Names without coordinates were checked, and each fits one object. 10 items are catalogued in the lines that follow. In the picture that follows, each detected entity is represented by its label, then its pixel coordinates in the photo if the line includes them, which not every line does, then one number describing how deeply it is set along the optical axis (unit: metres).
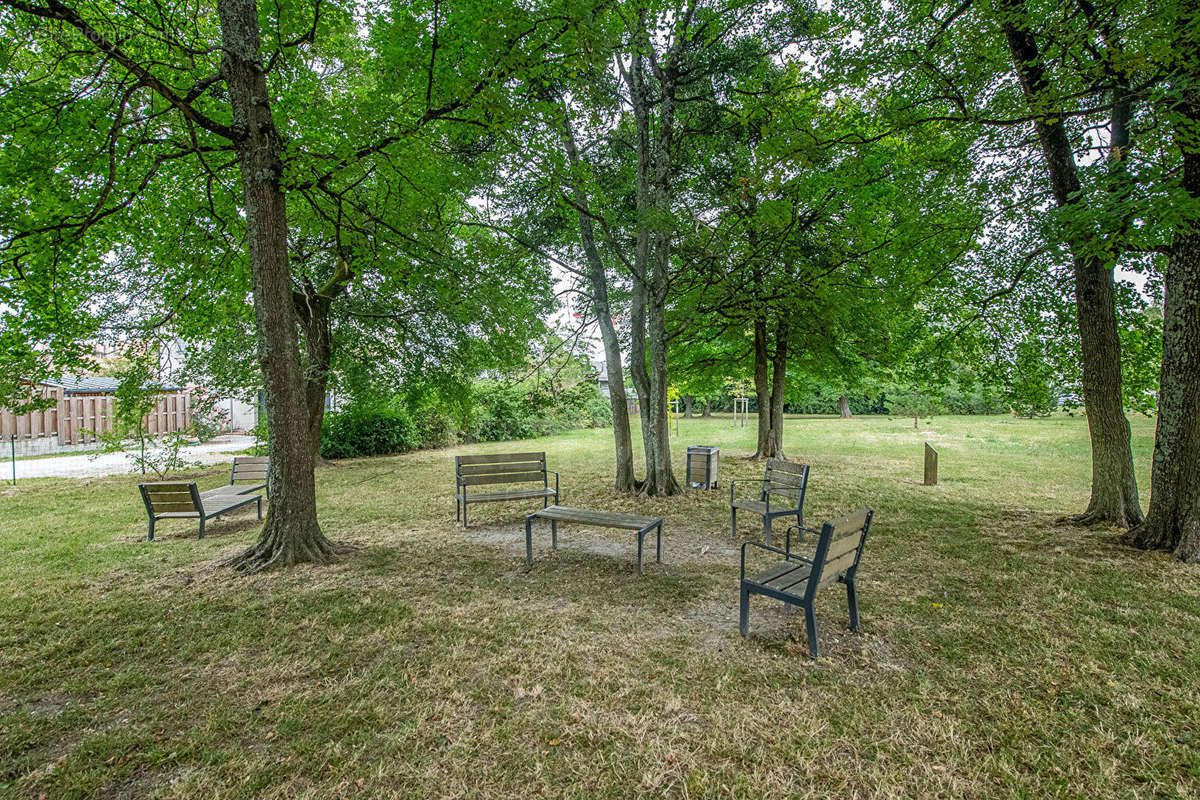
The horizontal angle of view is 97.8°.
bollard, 11.07
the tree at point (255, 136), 5.13
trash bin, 10.46
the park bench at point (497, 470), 8.09
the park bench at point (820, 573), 3.54
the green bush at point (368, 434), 17.09
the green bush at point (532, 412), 10.63
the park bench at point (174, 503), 6.85
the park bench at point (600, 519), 5.54
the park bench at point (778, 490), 6.35
